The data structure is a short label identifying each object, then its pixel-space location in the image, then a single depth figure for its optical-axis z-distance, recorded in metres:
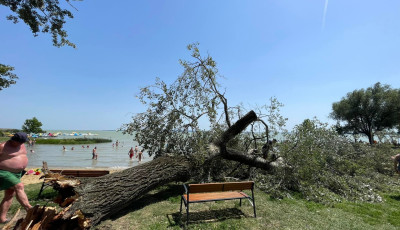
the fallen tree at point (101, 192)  3.19
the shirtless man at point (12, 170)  4.00
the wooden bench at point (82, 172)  6.41
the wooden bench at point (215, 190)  4.09
